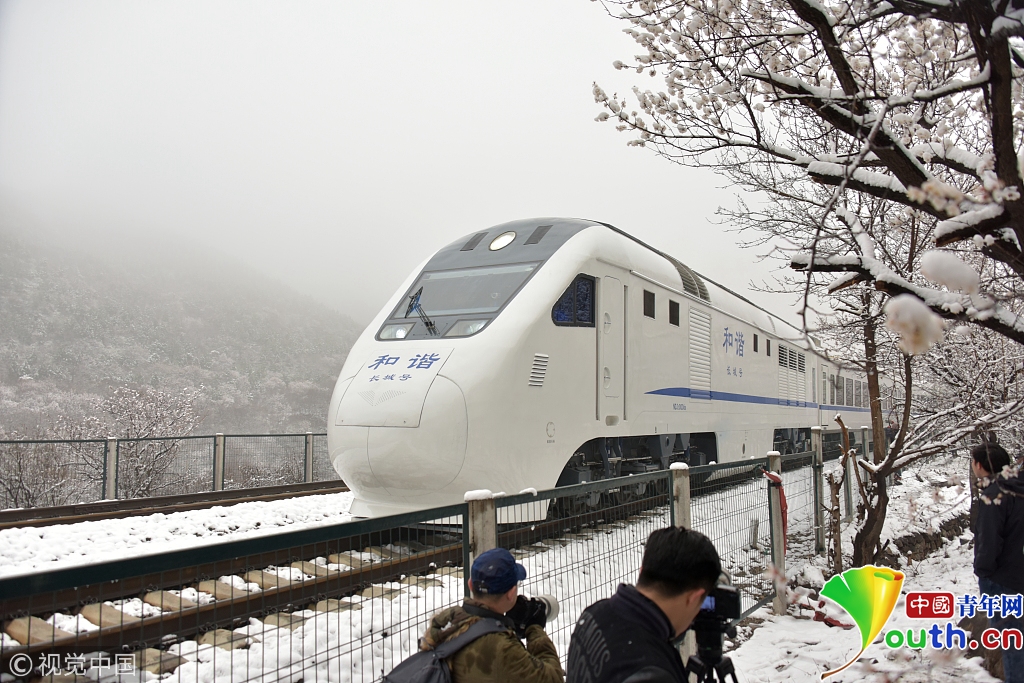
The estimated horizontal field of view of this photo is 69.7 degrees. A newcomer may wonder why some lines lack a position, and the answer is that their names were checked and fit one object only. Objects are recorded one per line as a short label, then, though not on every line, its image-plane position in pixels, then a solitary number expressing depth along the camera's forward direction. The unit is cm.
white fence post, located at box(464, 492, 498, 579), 352
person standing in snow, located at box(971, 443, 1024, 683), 451
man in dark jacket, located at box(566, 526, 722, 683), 193
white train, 725
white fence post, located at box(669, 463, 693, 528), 515
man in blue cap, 244
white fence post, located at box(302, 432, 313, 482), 1620
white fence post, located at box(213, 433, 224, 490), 1438
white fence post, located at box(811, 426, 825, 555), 872
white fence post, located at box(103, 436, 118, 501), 1251
